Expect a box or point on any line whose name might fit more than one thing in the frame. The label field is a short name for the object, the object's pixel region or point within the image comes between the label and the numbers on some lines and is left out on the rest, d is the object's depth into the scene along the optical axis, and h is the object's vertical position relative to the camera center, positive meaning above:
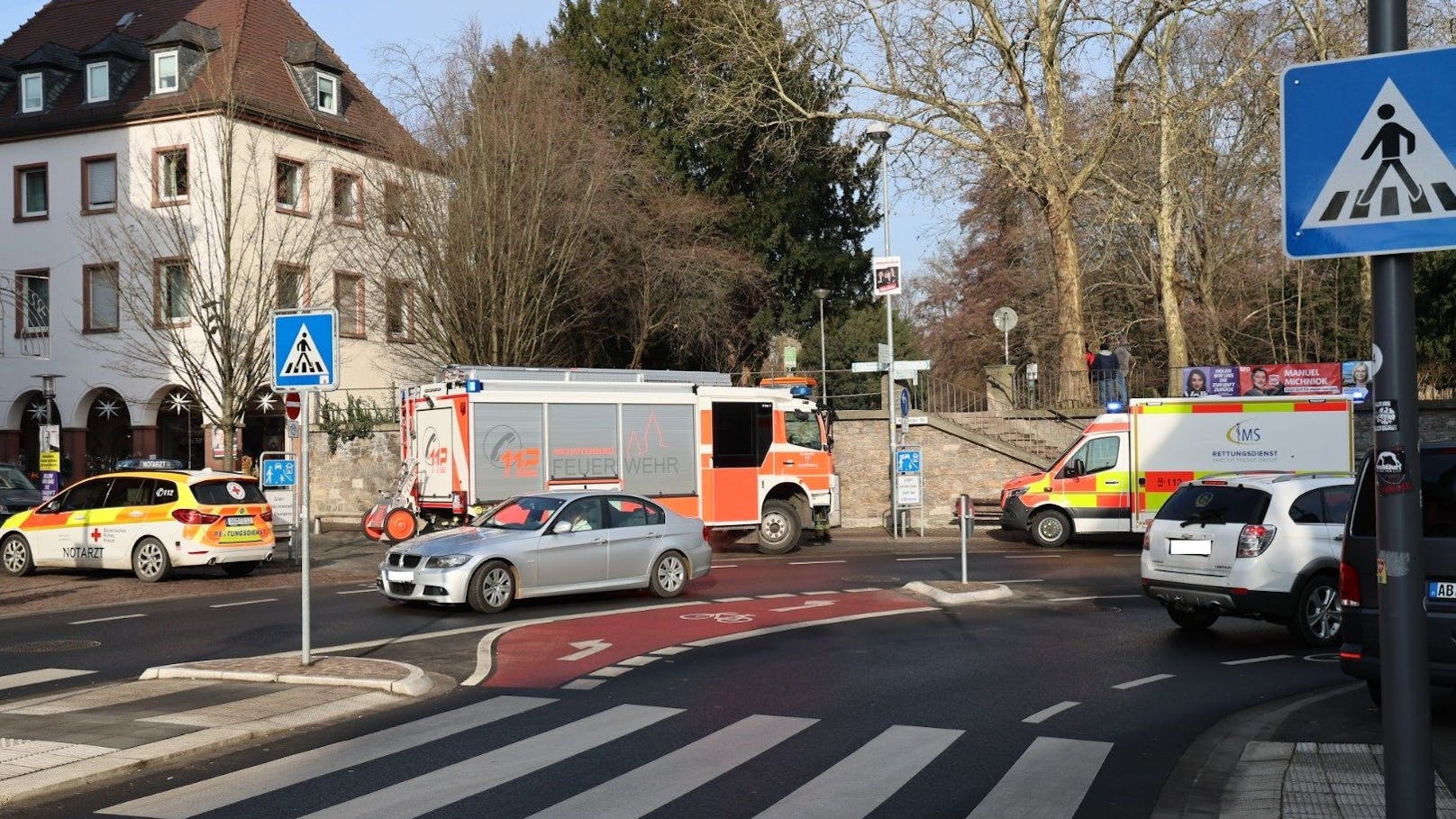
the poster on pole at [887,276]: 30.22 +3.67
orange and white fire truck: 22.86 +0.05
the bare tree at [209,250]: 29.33 +5.11
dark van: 8.91 -0.95
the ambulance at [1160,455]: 25.22 -0.37
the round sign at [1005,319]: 38.03 +3.34
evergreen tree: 42.31 +8.66
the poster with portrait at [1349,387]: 30.31 +0.99
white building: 36.38 +7.77
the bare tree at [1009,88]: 32.41 +8.55
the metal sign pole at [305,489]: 11.45 -0.27
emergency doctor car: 20.39 -0.94
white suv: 13.65 -1.17
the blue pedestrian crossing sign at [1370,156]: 4.54 +0.92
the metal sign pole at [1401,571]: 4.50 -0.47
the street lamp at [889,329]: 30.59 +2.60
